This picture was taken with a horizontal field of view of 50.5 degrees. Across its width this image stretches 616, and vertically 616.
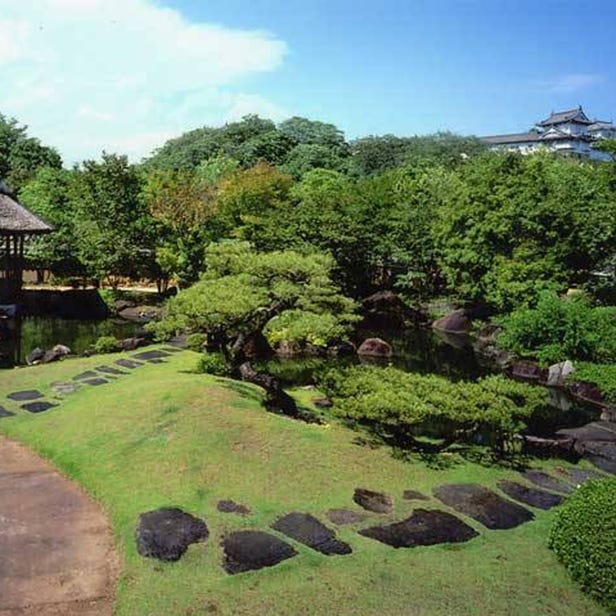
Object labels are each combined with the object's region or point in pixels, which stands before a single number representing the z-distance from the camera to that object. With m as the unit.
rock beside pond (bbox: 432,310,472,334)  35.03
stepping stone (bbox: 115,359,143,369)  20.08
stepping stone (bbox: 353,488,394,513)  11.05
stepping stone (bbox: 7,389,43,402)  16.52
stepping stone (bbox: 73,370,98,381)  18.31
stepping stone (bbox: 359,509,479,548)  10.01
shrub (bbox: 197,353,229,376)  18.09
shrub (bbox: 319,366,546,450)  12.91
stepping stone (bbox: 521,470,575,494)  12.71
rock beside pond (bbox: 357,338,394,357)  27.03
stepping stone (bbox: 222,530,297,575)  9.05
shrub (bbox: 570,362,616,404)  21.30
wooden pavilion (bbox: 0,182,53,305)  31.39
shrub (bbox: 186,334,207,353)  22.27
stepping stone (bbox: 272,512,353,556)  9.64
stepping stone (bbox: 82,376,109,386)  17.80
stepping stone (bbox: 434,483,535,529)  10.99
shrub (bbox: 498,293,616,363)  23.77
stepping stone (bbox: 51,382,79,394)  17.06
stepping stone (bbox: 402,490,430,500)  11.56
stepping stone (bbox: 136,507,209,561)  9.31
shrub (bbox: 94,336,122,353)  22.78
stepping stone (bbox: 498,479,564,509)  11.88
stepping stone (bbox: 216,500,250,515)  10.55
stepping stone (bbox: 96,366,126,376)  19.04
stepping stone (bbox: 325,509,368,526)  10.47
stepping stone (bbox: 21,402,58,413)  15.53
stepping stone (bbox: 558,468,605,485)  13.44
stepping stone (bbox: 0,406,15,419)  15.17
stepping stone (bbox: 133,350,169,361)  21.38
